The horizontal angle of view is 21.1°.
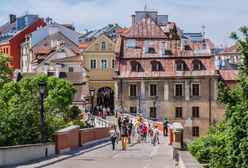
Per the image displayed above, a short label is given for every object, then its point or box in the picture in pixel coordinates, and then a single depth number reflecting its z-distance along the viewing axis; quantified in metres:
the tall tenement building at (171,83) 72.50
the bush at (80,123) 47.90
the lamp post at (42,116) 26.73
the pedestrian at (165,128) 44.78
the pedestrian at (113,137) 33.22
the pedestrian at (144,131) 40.09
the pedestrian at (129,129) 39.74
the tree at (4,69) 68.19
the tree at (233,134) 21.41
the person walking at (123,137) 32.88
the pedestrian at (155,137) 37.30
